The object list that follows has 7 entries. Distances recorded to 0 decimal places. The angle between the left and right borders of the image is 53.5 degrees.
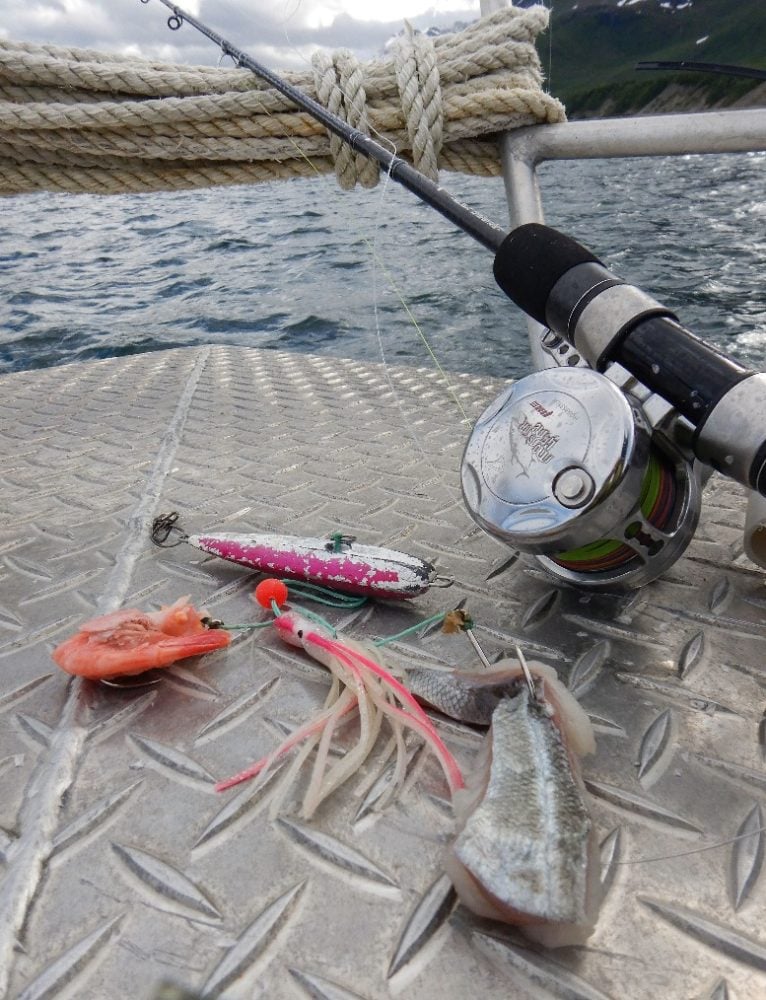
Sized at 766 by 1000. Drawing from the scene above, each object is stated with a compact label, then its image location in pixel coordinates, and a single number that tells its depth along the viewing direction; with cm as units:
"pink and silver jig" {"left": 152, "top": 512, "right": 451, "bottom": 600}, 33
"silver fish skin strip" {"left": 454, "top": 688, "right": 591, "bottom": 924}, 19
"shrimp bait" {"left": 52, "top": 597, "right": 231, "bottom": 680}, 29
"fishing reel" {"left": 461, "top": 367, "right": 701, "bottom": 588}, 26
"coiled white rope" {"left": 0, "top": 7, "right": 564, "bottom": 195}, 47
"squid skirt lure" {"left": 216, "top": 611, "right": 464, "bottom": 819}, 25
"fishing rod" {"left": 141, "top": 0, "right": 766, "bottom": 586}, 26
